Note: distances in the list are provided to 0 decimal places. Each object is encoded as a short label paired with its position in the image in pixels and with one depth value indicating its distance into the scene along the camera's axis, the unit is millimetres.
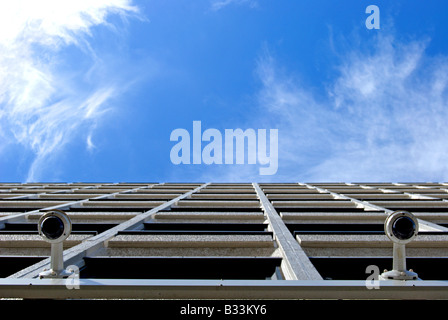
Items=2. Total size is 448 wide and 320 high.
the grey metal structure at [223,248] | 4098
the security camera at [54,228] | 4406
